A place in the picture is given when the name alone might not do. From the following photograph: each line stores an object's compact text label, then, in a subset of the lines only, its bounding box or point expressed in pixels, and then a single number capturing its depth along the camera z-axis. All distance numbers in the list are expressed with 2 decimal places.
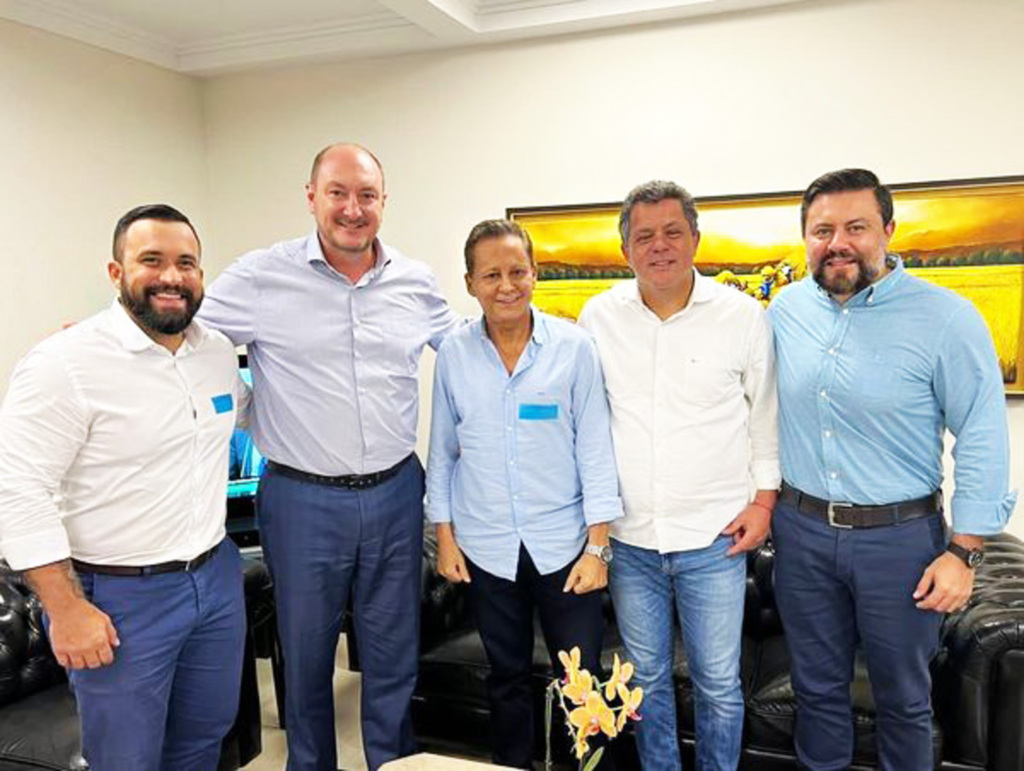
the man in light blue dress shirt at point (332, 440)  2.03
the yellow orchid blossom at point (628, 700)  1.23
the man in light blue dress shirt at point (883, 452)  1.76
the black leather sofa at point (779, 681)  2.06
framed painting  3.01
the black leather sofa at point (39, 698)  2.10
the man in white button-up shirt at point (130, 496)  1.60
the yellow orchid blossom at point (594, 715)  1.24
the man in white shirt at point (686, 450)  1.90
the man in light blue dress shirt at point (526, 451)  1.91
